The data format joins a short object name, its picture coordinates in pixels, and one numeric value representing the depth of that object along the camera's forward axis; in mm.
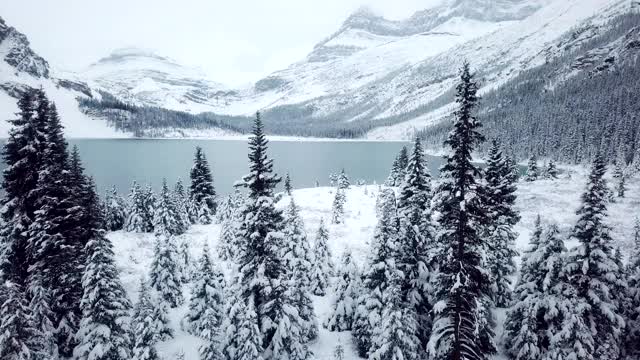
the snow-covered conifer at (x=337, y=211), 60781
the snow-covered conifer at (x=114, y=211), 62719
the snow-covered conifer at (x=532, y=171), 92994
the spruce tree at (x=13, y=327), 14734
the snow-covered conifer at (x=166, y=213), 50844
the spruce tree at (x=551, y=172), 94050
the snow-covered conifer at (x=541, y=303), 22391
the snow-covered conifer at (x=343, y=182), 85919
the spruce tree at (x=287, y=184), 80606
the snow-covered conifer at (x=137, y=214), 58062
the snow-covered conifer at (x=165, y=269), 31078
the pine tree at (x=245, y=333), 19016
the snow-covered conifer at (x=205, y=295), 26141
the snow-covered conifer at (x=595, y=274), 20766
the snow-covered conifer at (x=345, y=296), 29172
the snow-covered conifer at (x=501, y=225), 28938
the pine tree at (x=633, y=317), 23859
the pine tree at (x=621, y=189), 68000
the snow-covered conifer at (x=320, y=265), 36688
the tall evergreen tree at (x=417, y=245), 23469
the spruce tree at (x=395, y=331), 21703
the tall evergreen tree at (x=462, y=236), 15672
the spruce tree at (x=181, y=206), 55406
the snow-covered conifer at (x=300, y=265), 26219
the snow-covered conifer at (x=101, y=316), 18812
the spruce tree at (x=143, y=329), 21219
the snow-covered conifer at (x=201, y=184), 60781
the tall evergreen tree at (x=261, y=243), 19406
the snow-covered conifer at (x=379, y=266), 23984
